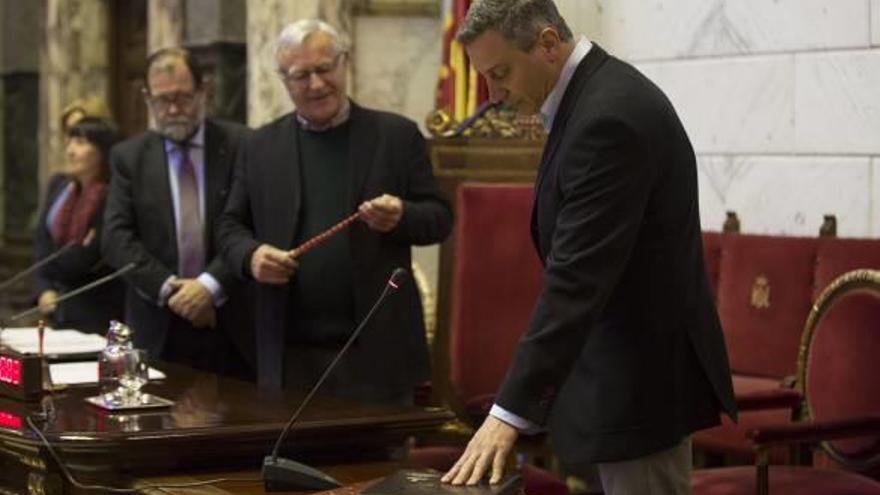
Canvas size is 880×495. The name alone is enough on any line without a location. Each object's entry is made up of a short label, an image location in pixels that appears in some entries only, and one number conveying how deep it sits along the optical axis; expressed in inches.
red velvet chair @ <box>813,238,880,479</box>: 178.1
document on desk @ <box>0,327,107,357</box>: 179.2
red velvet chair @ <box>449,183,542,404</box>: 206.5
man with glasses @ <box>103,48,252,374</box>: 188.2
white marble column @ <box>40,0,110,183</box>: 376.2
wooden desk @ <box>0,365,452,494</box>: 131.2
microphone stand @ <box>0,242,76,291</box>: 198.5
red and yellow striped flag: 245.3
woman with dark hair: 220.5
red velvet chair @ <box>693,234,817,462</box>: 185.0
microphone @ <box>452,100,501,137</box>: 222.7
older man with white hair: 169.0
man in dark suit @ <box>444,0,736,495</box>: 109.2
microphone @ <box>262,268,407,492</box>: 120.1
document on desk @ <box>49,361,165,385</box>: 163.8
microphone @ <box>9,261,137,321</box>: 174.0
